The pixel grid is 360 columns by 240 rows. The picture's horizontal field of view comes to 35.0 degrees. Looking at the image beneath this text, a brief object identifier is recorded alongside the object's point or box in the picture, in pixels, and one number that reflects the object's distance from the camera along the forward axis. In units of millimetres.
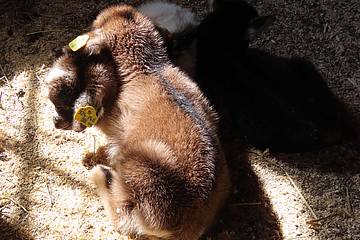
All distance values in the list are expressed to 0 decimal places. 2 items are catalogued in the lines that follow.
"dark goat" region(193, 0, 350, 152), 2938
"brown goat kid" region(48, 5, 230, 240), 2438
